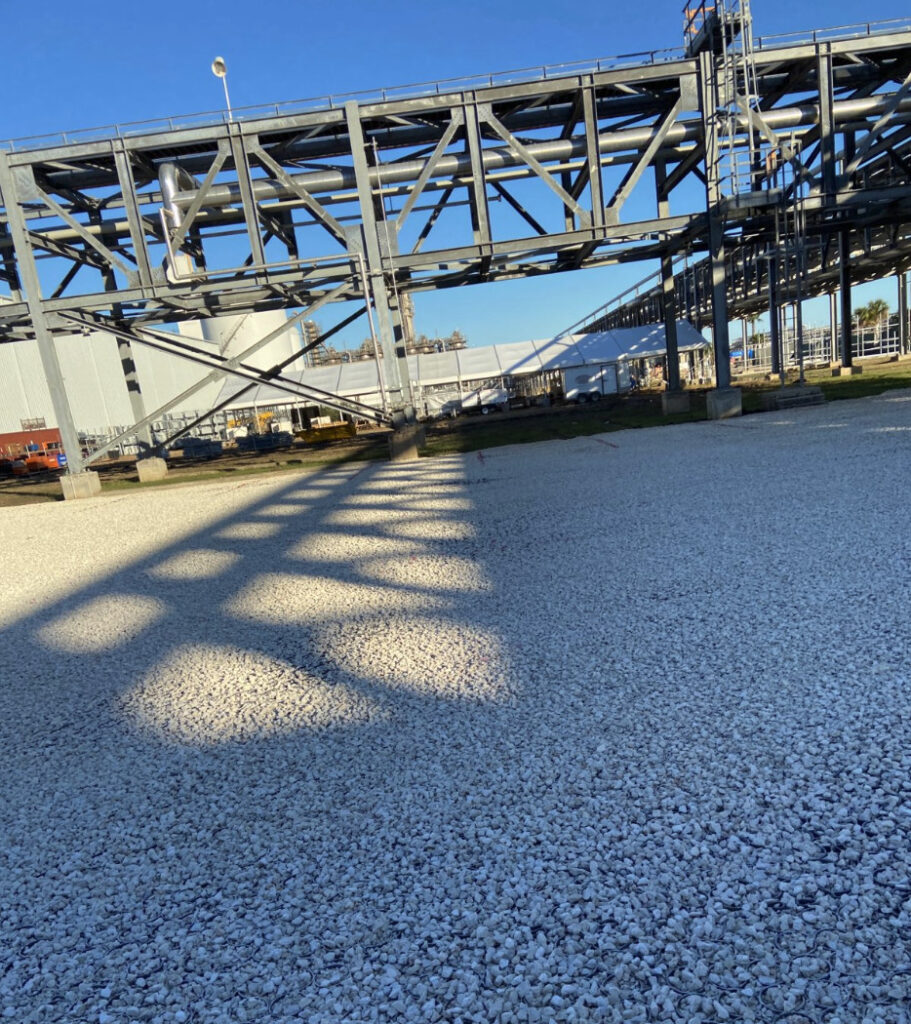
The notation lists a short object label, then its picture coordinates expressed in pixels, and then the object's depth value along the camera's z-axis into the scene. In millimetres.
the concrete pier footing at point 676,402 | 20031
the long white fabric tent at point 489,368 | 33000
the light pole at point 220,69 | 15184
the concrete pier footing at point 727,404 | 16531
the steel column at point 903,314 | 37344
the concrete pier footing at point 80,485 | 16406
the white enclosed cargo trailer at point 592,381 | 33625
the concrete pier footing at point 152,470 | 19047
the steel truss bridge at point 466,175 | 15086
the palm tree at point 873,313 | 66312
